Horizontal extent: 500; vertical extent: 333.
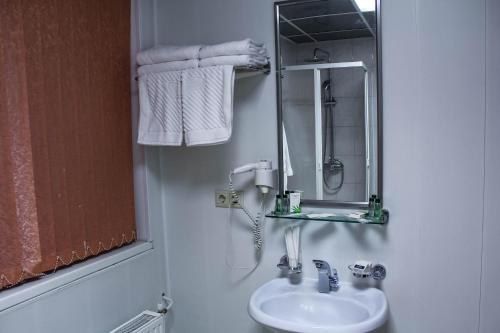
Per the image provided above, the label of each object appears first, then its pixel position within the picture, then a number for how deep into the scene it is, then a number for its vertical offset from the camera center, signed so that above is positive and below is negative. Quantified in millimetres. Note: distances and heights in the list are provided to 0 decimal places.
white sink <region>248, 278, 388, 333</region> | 1552 -672
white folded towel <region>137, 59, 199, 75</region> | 1715 +343
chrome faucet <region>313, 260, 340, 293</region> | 1681 -587
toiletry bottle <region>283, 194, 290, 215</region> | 1770 -287
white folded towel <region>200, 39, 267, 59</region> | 1625 +388
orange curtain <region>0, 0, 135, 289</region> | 1382 +53
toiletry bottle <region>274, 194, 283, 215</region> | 1768 -288
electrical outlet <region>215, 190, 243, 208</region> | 1912 -278
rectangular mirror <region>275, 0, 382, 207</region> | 1620 +170
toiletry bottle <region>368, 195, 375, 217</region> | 1600 -275
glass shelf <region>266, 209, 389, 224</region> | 1573 -322
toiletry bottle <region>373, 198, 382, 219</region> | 1582 -284
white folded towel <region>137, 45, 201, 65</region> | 1716 +397
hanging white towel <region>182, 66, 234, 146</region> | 1642 +162
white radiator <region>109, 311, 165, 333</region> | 1726 -801
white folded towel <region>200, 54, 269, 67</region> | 1628 +339
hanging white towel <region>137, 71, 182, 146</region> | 1735 +157
